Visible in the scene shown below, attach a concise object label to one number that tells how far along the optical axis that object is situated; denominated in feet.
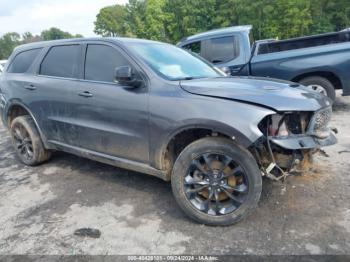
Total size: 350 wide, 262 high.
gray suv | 9.26
